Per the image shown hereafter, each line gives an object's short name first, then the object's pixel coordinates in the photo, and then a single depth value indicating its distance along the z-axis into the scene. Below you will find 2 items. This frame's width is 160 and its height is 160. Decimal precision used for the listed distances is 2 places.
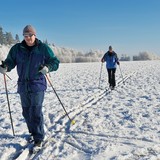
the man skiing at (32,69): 4.07
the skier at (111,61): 11.03
